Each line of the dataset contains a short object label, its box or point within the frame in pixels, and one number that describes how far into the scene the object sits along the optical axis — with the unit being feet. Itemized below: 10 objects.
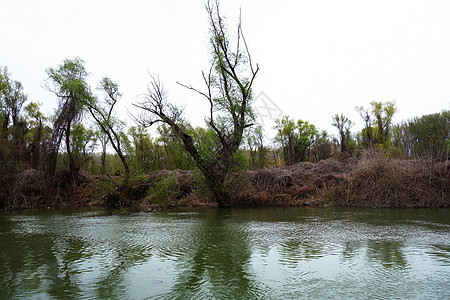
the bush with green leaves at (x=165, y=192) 44.27
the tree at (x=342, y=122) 140.05
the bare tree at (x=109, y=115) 66.39
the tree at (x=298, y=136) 147.95
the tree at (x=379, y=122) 132.67
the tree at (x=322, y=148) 134.91
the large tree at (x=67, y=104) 59.84
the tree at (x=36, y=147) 68.13
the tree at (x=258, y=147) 121.29
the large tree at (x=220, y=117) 41.32
